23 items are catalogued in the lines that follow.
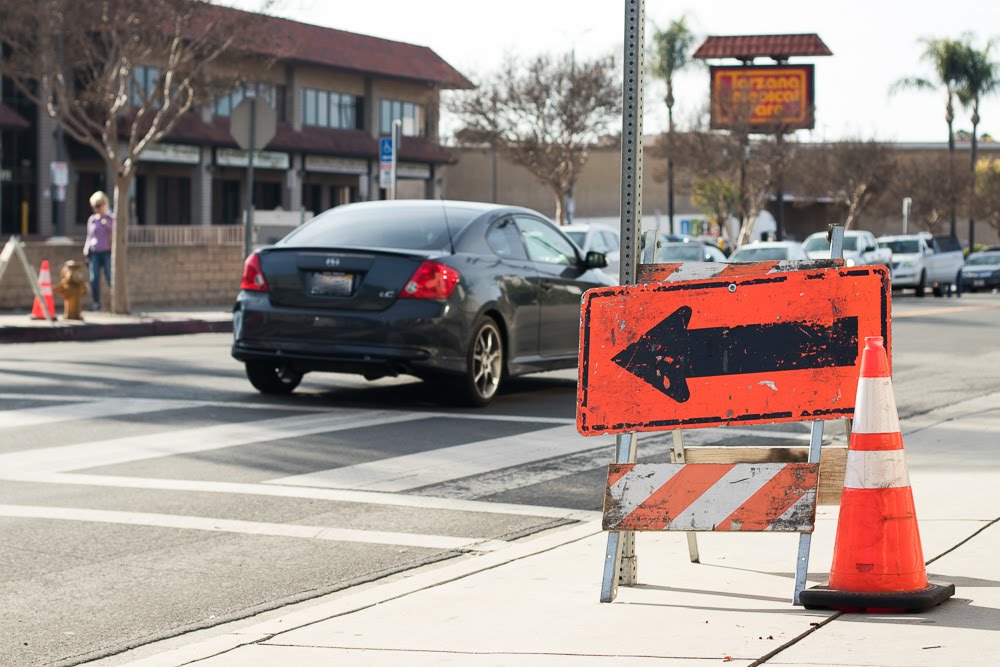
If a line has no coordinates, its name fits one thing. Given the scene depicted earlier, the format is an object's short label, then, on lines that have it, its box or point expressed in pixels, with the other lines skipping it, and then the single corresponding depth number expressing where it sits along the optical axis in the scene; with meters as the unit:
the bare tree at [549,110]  50.94
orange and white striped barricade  5.60
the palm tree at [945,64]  73.62
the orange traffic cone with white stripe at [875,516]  5.22
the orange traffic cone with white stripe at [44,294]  21.44
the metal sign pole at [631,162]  5.91
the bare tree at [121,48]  24.42
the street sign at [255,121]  24.20
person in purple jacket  24.41
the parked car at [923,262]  41.69
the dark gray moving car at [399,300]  11.62
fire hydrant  21.64
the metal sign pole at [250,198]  24.31
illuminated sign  60.72
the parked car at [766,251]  31.53
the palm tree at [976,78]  73.88
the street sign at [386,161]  25.97
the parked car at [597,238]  26.38
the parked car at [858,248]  39.16
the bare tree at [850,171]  71.38
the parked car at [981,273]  49.69
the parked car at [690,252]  30.59
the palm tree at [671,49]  73.44
